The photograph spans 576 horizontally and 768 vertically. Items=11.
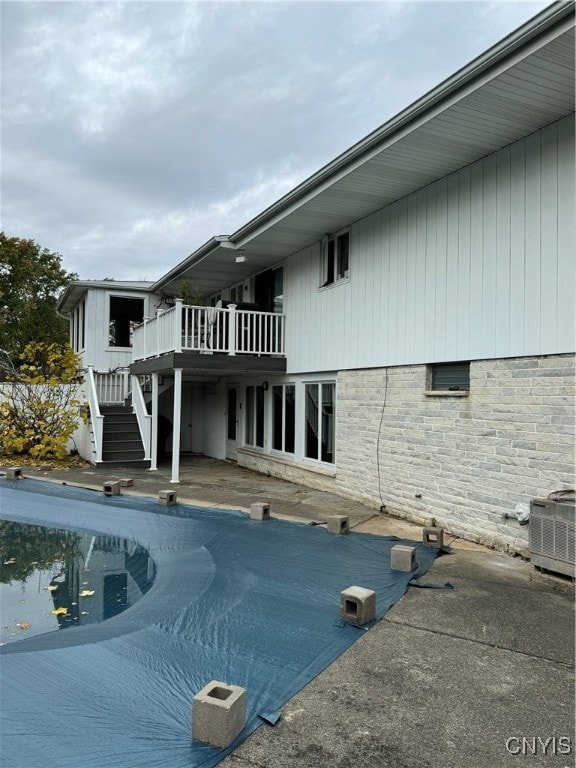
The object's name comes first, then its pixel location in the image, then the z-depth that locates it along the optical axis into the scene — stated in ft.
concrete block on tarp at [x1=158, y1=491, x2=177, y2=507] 26.66
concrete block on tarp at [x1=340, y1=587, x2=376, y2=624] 13.03
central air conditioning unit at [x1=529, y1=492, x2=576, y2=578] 15.65
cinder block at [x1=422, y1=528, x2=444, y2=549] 20.07
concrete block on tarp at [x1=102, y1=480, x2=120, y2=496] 29.19
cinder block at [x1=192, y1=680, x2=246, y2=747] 8.26
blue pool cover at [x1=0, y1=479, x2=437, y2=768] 8.37
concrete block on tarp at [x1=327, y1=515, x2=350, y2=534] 21.65
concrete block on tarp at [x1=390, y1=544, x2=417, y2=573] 17.11
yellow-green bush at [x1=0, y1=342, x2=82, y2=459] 41.52
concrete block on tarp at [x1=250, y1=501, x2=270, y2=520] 23.66
